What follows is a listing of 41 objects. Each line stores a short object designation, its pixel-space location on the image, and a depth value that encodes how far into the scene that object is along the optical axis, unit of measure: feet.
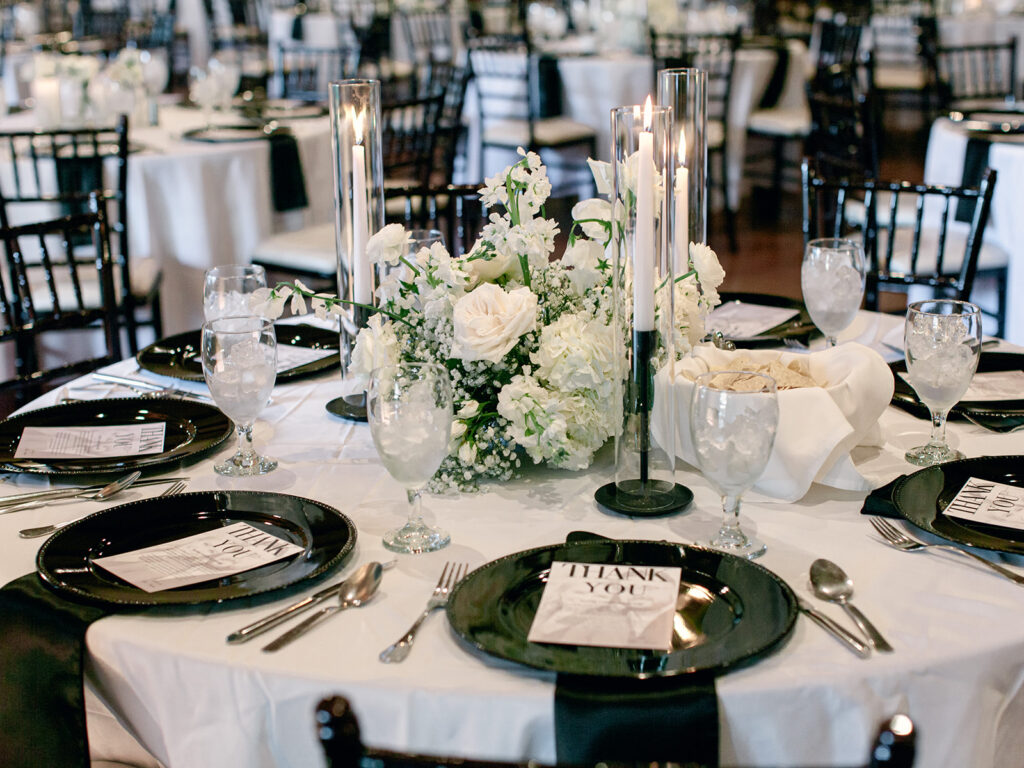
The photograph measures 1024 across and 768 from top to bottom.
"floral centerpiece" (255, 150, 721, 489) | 4.11
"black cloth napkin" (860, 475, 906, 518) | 4.01
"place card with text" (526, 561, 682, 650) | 3.16
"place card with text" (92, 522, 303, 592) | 3.62
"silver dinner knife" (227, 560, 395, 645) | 3.25
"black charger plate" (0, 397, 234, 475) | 4.60
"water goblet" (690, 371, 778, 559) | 3.55
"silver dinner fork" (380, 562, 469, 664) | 3.15
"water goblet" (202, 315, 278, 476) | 4.39
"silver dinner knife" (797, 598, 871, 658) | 3.09
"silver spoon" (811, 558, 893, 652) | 3.24
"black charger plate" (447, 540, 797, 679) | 3.02
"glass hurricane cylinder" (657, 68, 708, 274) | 4.77
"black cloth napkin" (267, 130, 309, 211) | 12.39
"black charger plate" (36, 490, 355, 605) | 3.49
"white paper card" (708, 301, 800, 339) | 6.14
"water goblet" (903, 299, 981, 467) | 4.42
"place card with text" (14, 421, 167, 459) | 4.79
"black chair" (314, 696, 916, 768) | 2.01
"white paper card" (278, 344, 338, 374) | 5.98
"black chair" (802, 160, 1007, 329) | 7.73
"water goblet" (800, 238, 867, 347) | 5.48
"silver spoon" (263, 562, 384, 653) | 3.27
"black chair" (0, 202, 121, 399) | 7.34
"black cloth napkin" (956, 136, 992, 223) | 11.73
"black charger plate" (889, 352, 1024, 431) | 4.88
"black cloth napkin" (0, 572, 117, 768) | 3.41
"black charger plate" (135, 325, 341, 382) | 5.82
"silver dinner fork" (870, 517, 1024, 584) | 3.62
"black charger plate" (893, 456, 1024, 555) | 3.76
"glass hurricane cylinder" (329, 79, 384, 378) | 5.19
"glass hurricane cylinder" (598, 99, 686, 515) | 3.89
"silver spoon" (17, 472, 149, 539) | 4.09
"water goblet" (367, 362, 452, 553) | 3.66
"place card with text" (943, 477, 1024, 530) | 3.92
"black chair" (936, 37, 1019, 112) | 15.52
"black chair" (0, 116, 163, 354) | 10.61
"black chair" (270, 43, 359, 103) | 17.84
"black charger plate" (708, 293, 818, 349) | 5.92
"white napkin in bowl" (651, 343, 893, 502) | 4.07
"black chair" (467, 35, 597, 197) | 18.65
